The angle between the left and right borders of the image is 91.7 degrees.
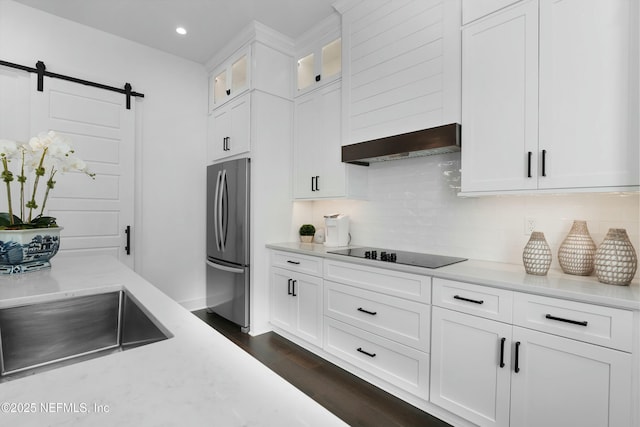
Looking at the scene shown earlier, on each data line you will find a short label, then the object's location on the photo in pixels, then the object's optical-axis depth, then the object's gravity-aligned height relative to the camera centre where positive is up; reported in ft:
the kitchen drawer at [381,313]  6.28 -2.30
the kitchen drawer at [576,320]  4.19 -1.55
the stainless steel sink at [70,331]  3.05 -1.30
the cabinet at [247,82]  9.94 +4.36
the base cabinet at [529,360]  4.27 -2.32
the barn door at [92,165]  9.29 +1.49
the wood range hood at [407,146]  6.50 +1.56
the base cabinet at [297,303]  8.59 -2.74
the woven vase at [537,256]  5.55 -0.78
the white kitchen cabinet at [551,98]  4.70 +1.97
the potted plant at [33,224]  3.86 -0.22
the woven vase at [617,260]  4.84 -0.73
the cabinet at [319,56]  9.38 +5.05
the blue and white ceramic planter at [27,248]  4.12 -0.54
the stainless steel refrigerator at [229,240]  10.00 -1.00
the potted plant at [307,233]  10.80 -0.75
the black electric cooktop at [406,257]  6.70 -1.09
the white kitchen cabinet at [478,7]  5.87 +4.00
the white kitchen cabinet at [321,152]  9.20 +1.87
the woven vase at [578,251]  5.54 -0.68
